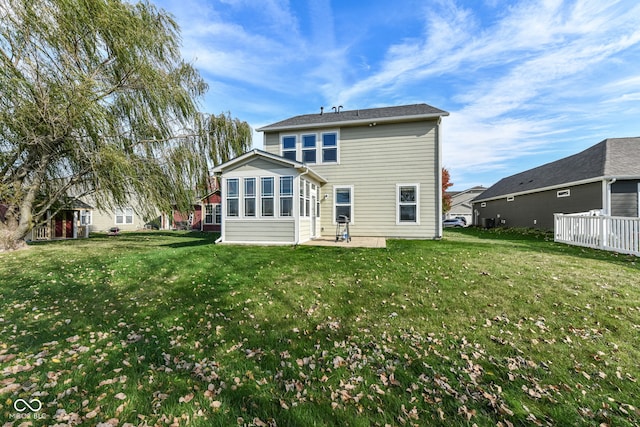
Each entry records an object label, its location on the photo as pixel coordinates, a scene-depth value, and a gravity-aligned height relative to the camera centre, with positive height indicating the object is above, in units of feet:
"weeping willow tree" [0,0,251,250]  29.60 +12.95
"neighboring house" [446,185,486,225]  126.62 +4.41
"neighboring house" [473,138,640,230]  42.37 +4.59
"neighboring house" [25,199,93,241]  57.77 -3.00
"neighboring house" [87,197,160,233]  92.31 -2.78
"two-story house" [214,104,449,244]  33.60 +4.72
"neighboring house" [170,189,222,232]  84.16 +0.41
